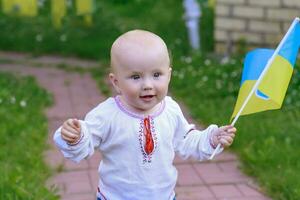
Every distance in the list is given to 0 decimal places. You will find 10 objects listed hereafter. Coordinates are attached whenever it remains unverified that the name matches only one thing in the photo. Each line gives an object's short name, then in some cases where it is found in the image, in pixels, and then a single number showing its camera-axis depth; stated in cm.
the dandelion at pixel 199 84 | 656
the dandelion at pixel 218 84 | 645
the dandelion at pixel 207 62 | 724
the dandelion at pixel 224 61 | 719
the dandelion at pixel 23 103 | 587
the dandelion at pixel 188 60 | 735
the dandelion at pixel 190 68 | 706
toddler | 271
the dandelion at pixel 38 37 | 843
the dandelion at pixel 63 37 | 842
